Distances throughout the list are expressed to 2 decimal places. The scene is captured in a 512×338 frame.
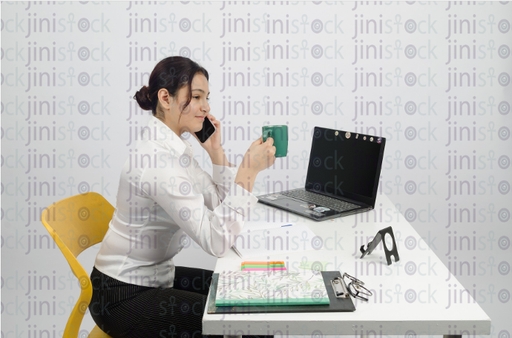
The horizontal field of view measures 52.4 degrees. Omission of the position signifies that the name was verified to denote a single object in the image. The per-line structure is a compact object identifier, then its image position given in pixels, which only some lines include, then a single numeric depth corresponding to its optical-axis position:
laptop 1.86
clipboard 1.10
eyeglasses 1.16
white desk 1.07
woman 1.38
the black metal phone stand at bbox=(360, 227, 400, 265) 1.37
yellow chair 1.38
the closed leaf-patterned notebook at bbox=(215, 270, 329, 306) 1.12
